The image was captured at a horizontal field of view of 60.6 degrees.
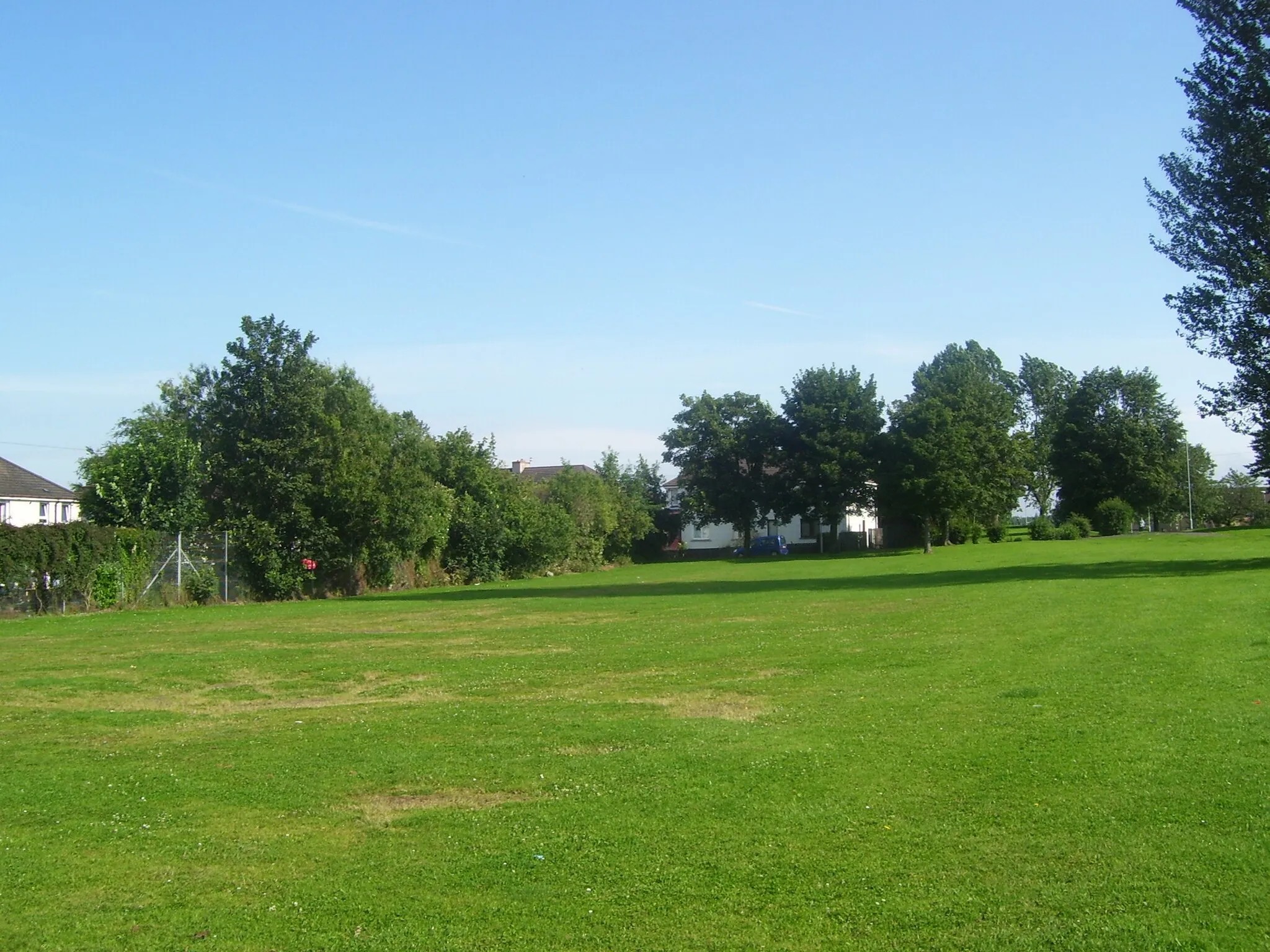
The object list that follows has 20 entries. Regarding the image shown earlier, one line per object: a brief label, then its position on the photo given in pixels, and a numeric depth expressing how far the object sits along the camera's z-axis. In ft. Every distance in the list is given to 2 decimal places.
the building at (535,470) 309.57
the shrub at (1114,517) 282.56
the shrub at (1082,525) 277.23
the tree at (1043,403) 365.81
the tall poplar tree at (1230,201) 114.73
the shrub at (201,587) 113.50
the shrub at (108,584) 102.06
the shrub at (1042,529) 274.98
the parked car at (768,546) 259.19
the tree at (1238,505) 334.24
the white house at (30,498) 210.38
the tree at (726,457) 252.62
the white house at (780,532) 276.21
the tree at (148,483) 118.62
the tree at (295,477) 128.16
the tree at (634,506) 225.35
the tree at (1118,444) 294.87
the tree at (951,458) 222.07
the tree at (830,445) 236.43
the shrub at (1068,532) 266.77
